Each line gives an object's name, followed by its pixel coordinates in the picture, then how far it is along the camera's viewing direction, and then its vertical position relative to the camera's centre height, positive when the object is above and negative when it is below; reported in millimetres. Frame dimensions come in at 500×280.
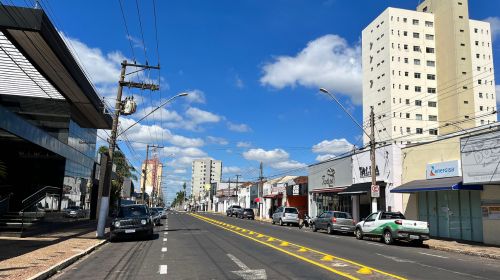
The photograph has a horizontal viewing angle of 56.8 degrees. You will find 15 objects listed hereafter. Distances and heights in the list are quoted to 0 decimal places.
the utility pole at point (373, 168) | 28812 +2741
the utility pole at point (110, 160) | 22562 +2412
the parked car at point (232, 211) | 69125 -271
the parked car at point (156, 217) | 36106 -747
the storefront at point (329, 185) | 40938 +2528
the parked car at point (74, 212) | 30391 -428
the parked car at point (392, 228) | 21969 -758
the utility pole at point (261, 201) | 66450 +1361
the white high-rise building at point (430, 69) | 95062 +30118
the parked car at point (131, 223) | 21547 -769
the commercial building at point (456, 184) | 22406 +1534
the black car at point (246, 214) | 60562 -575
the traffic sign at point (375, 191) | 28516 +1296
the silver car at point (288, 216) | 42281 -513
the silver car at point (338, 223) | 30344 -739
